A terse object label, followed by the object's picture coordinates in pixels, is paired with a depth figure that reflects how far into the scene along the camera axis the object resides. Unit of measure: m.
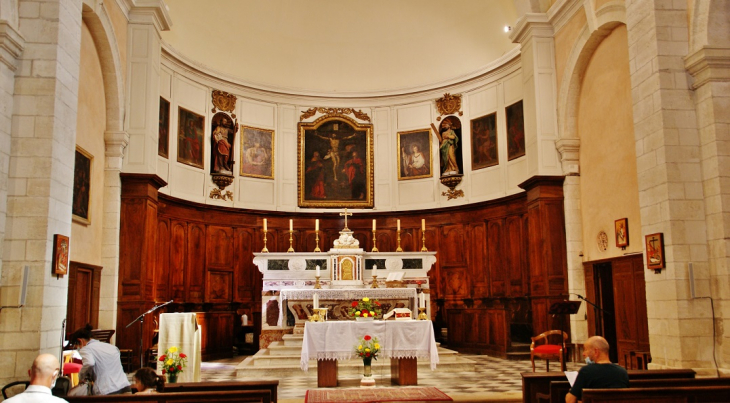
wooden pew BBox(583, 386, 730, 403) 5.31
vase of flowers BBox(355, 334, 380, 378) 9.84
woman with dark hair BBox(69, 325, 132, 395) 6.49
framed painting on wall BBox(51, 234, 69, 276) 8.12
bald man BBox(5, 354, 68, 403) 4.25
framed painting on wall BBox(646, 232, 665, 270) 8.76
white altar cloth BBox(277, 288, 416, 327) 13.95
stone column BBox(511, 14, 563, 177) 14.20
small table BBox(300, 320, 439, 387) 10.17
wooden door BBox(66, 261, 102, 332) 11.07
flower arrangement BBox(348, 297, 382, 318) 11.44
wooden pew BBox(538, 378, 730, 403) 6.15
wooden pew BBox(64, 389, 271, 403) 5.60
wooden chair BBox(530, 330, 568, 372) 10.95
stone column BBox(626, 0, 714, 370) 8.48
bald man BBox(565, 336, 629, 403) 5.50
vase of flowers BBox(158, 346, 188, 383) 8.41
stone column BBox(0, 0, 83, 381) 7.80
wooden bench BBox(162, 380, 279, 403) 6.41
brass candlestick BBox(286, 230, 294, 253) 16.13
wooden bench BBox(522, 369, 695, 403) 6.84
